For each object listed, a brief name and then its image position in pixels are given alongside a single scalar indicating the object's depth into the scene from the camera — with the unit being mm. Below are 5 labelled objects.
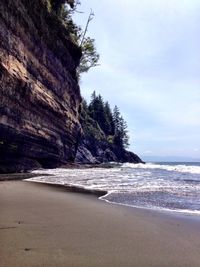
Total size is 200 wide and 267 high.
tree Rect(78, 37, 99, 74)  29065
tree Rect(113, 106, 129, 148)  63698
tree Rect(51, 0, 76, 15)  20002
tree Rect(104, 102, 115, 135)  60229
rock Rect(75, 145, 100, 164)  35277
